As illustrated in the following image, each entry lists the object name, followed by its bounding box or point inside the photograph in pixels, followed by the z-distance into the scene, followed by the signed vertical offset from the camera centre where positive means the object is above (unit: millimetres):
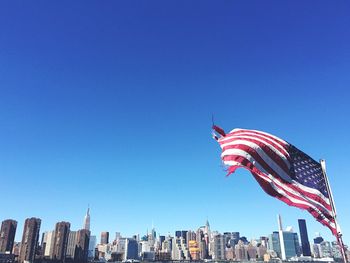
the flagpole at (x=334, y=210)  16359 +2548
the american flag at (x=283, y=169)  19484 +5374
